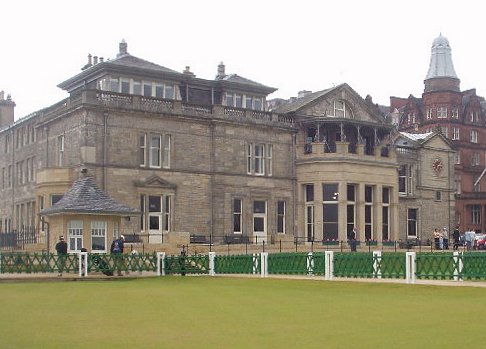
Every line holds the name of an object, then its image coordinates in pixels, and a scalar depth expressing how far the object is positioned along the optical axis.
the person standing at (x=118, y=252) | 34.78
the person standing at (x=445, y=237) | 56.71
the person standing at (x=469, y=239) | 54.94
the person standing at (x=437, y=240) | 54.88
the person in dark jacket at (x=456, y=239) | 53.52
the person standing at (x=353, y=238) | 49.00
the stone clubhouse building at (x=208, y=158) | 48.78
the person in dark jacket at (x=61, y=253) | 33.94
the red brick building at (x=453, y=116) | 92.50
